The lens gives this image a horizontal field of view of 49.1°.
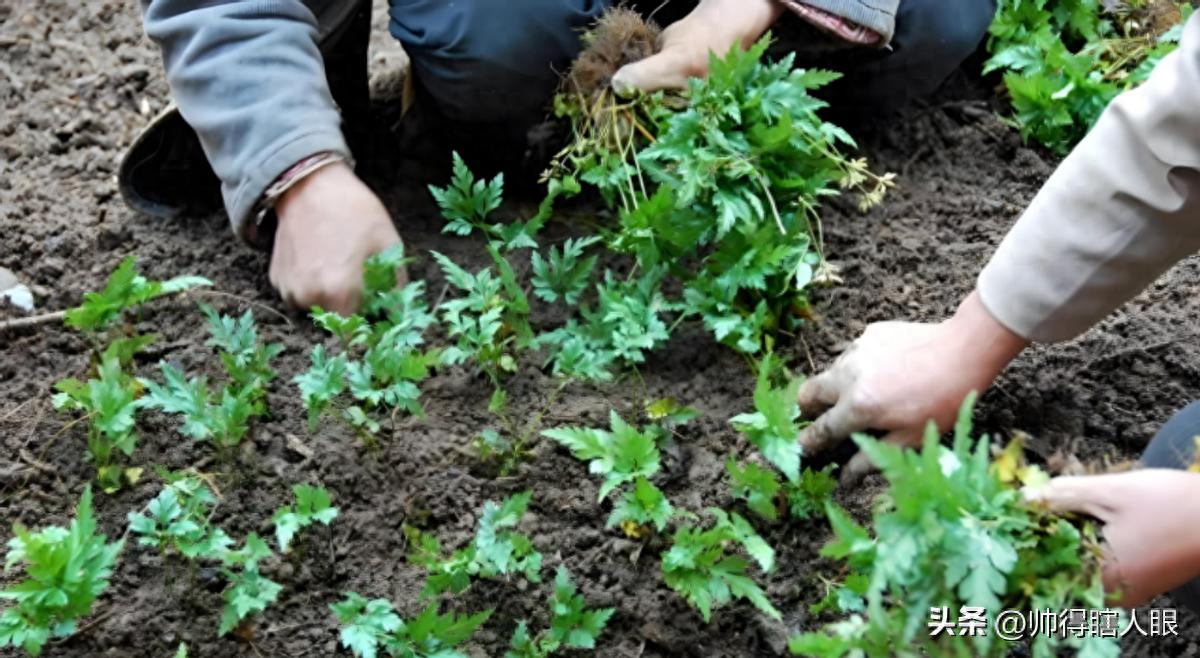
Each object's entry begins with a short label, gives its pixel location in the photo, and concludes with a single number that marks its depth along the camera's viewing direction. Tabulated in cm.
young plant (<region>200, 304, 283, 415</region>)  227
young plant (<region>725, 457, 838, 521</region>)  208
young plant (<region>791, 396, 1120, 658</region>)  145
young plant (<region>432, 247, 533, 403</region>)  230
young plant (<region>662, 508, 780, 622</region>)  195
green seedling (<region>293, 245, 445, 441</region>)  215
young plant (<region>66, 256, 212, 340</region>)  226
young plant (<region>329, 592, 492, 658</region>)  188
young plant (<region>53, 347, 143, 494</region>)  211
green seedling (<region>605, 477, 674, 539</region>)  204
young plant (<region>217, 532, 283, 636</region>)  196
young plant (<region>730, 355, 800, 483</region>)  196
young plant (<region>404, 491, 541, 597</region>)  197
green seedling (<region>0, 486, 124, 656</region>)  183
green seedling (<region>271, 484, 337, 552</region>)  204
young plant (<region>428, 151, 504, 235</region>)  246
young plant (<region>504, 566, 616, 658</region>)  196
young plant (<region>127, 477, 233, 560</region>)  201
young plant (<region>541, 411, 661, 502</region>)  205
